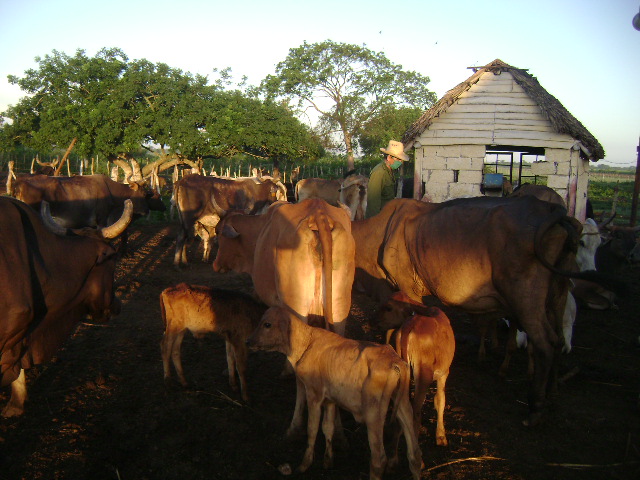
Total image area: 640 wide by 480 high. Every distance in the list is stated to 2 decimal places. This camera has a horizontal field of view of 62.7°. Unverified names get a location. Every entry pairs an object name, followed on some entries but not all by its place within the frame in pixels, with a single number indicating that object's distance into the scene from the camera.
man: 9.88
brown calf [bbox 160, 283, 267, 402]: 5.50
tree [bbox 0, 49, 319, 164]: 24.66
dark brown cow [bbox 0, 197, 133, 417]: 4.30
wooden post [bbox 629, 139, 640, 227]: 15.92
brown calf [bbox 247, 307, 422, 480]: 3.78
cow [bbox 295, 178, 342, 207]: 15.86
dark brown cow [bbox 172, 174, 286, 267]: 12.55
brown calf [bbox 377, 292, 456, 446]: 4.41
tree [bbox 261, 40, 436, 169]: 42.94
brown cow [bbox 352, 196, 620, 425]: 5.05
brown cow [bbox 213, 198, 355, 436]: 4.75
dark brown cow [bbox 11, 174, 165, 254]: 11.81
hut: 13.25
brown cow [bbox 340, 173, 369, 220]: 13.63
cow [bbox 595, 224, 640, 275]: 10.38
